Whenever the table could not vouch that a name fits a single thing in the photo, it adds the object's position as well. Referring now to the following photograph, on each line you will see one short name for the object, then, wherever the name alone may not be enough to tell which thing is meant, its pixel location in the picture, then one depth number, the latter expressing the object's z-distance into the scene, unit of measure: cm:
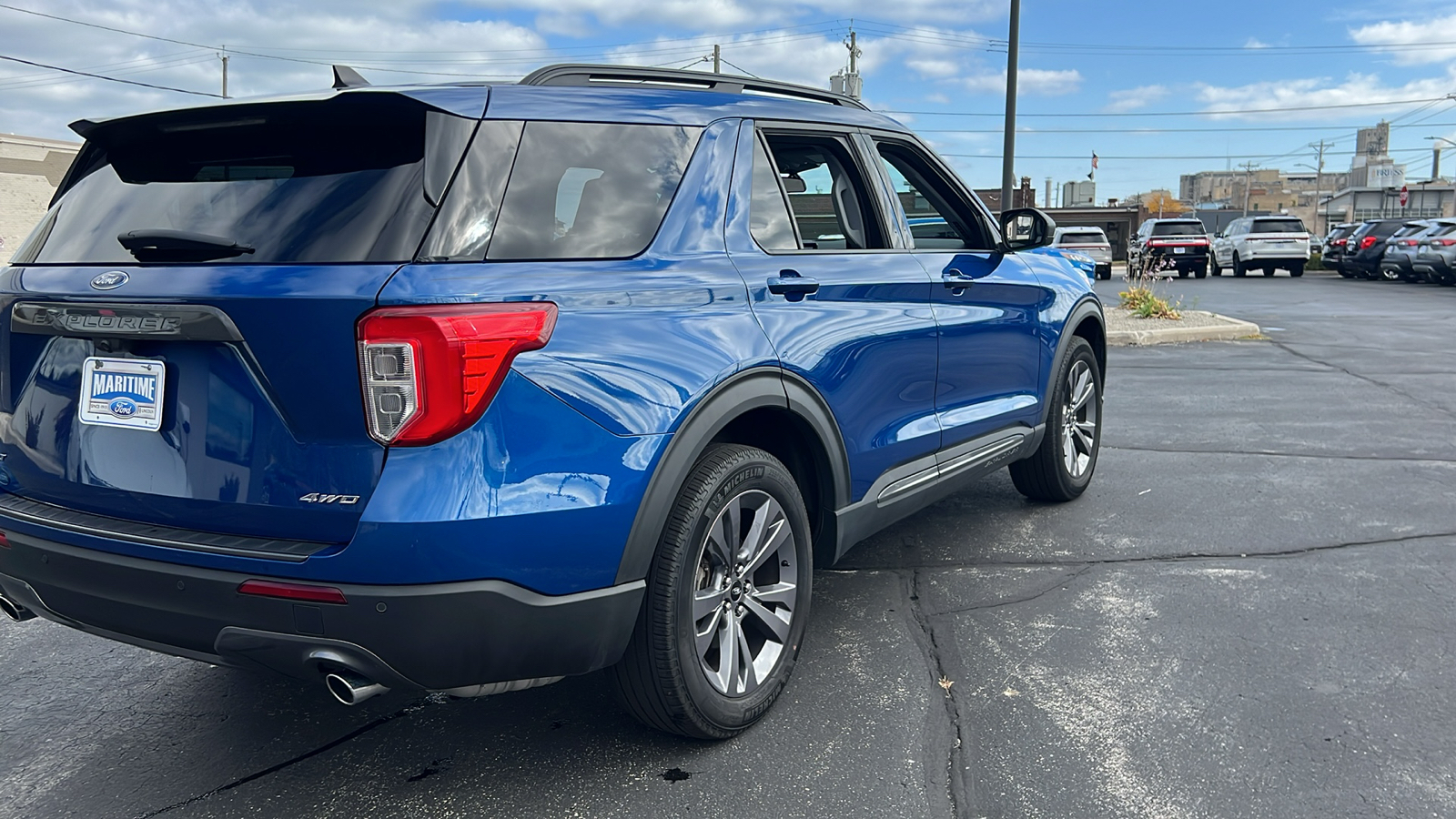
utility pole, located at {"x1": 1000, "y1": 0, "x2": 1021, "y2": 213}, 1670
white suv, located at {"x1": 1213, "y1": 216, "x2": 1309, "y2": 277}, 3003
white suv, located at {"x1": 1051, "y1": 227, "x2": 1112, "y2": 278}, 2962
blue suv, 228
